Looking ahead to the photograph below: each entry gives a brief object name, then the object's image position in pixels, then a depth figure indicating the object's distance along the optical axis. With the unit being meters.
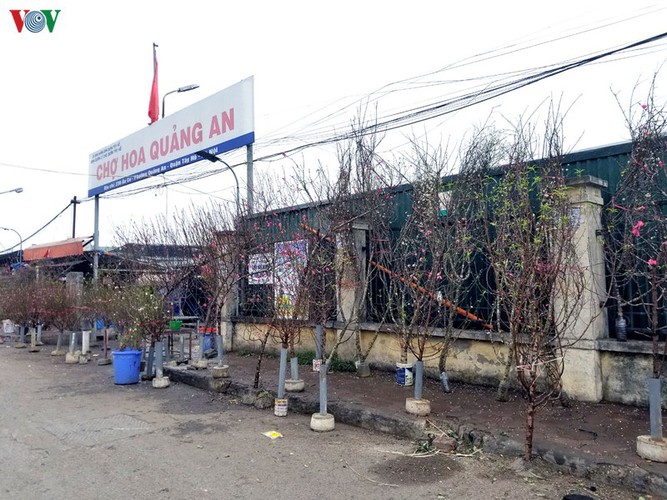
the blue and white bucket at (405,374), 8.47
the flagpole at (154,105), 23.05
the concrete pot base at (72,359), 13.95
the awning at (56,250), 20.43
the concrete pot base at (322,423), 6.91
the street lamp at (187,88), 17.53
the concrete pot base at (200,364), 10.97
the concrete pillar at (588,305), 7.09
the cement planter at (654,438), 5.01
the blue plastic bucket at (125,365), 10.42
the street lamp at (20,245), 30.36
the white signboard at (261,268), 9.22
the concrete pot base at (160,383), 10.11
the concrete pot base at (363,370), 9.69
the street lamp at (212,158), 13.73
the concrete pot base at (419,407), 6.80
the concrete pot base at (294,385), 8.61
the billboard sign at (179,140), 15.32
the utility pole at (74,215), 30.50
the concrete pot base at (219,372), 9.72
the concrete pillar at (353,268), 9.41
